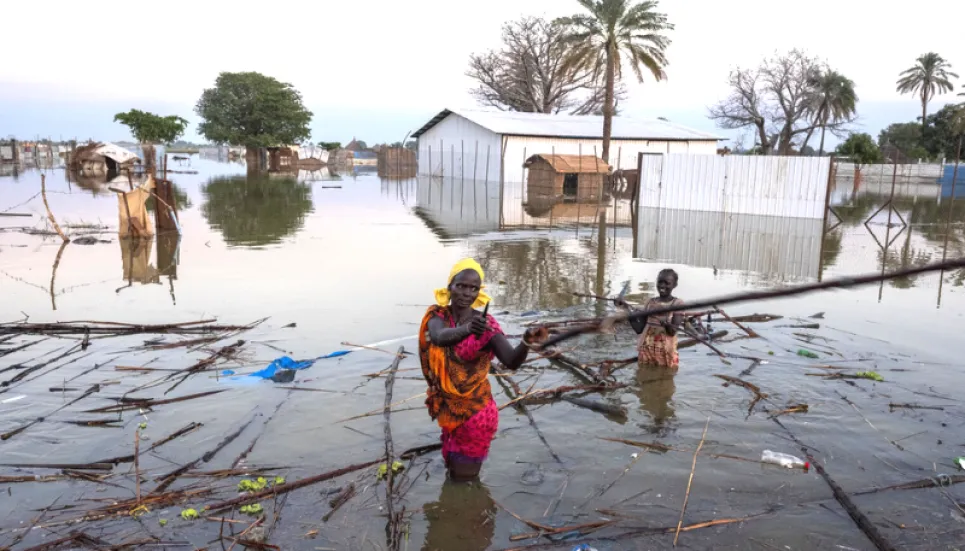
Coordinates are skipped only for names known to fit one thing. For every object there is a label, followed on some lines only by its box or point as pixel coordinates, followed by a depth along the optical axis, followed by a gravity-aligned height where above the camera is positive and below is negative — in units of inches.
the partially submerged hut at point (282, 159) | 2103.8 +57.5
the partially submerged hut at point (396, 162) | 2015.3 +58.2
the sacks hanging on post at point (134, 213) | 500.7 -32.6
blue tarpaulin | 222.9 -66.5
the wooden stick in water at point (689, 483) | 134.5 -68.2
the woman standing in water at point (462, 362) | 130.4 -37.6
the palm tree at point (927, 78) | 2097.7 +392.6
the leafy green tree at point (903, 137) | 2046.1 +199.1
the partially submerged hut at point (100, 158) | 1728.6 +32.1
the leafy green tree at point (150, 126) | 2289.6 +166.1
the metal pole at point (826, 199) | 639.5 -3.8
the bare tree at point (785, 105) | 1947.6 +269.7
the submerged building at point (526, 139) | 1352.1 +101.8
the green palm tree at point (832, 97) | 1923.0 +292.7
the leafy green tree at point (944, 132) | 1759.4 +192.0
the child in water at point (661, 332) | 209.2 -48.0
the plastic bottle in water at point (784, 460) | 160.9 -66.0
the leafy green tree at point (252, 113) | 2301.9 +222.9
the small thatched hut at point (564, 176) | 1123.3 +18.5
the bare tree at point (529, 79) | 1894.7 +321.6
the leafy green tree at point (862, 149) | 1828.2 +133.9
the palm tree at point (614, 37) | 1160.8 +273.5
